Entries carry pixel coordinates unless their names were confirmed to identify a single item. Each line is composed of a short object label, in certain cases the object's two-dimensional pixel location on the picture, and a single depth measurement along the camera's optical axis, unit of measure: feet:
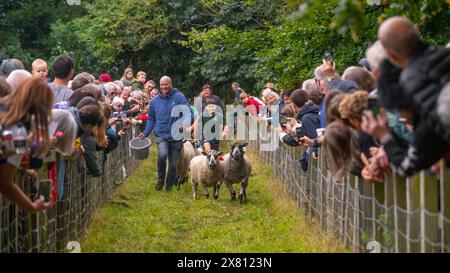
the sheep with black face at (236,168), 108.37
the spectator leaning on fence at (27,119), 42.52
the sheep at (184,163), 119.84
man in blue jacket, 115.20
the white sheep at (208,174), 108.65
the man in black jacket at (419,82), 36.28
